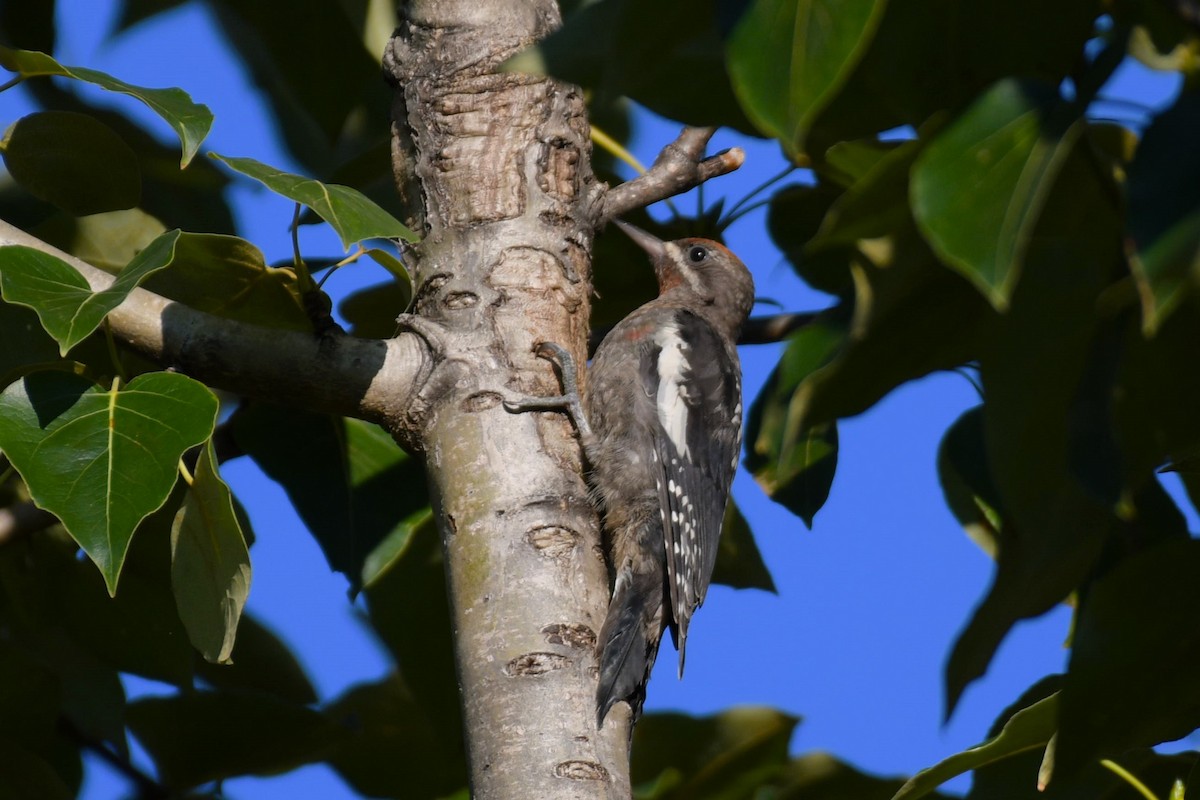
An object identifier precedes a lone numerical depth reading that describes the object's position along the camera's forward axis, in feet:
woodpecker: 21.08
